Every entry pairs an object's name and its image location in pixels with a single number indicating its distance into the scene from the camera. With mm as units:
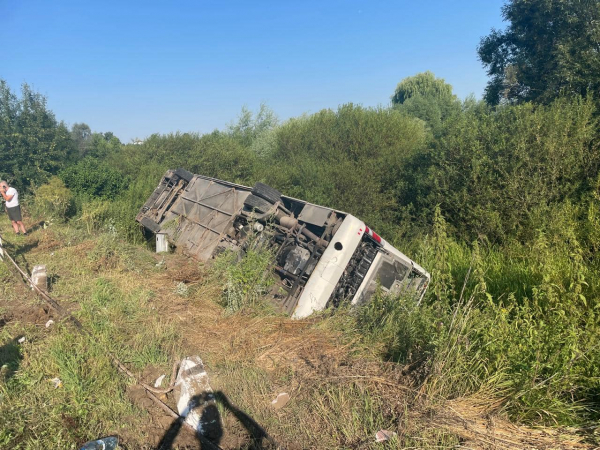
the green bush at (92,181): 15805
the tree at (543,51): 14254
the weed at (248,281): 5582
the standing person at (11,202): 9859
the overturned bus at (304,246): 5660
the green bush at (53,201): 12234
